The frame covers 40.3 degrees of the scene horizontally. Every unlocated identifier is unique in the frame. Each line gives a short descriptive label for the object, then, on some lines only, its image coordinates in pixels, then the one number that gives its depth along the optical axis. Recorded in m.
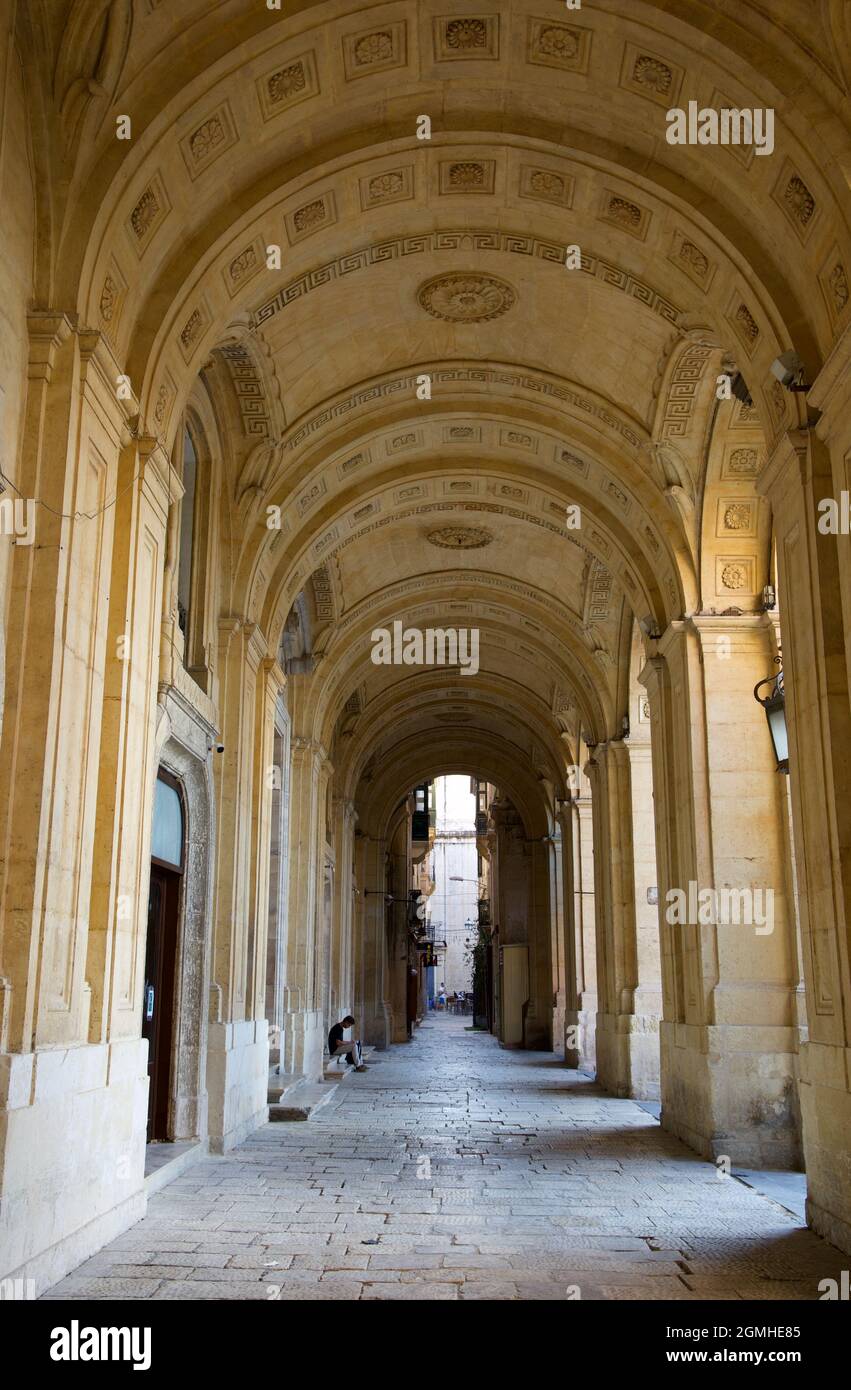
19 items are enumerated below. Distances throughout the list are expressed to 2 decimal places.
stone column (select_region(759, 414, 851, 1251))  6.77
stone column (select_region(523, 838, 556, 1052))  26.72
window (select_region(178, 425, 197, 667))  10.80
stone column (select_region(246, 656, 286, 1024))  12.37
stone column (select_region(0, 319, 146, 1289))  5.56
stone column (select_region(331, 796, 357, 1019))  22.42
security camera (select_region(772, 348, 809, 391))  7.64
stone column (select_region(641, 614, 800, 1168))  10.13
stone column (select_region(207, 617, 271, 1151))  10.66
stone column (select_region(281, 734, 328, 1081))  16.22
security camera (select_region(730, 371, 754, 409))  9.58
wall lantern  9.29
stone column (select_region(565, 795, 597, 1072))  20.80
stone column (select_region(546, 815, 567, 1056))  24.34
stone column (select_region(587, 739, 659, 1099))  15.66
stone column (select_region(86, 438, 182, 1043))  6.89
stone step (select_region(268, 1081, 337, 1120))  12.95
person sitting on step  19.36
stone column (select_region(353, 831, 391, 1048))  27.14
